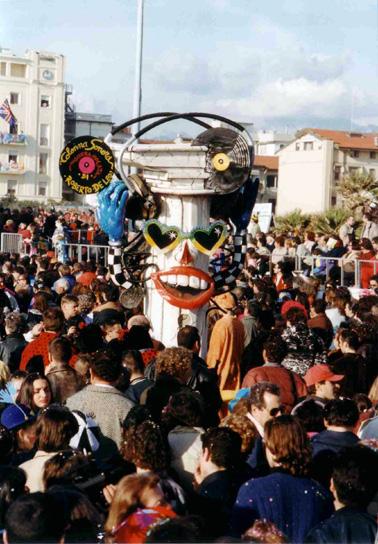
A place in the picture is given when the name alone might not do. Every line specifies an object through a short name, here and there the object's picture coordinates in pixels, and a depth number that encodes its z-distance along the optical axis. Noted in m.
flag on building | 74.33
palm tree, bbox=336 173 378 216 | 35.35
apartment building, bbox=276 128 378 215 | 61.53
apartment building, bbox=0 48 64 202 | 71.84
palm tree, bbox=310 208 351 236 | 25.41
